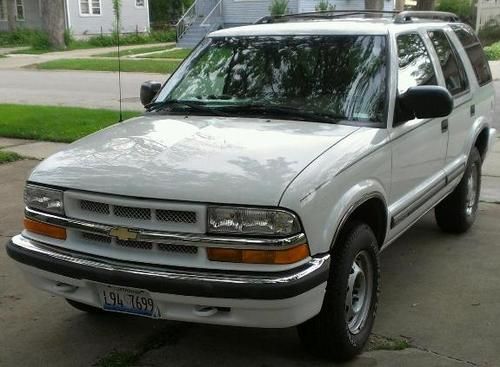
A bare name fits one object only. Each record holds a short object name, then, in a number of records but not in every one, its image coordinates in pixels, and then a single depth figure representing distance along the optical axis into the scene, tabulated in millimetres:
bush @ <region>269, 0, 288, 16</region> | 27889
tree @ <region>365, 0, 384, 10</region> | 21338
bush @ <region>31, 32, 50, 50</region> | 32375
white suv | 3115
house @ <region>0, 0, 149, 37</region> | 37344
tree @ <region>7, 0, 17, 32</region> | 37688
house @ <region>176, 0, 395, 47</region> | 29734
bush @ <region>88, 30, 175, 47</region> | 35000
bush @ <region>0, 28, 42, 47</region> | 36091
